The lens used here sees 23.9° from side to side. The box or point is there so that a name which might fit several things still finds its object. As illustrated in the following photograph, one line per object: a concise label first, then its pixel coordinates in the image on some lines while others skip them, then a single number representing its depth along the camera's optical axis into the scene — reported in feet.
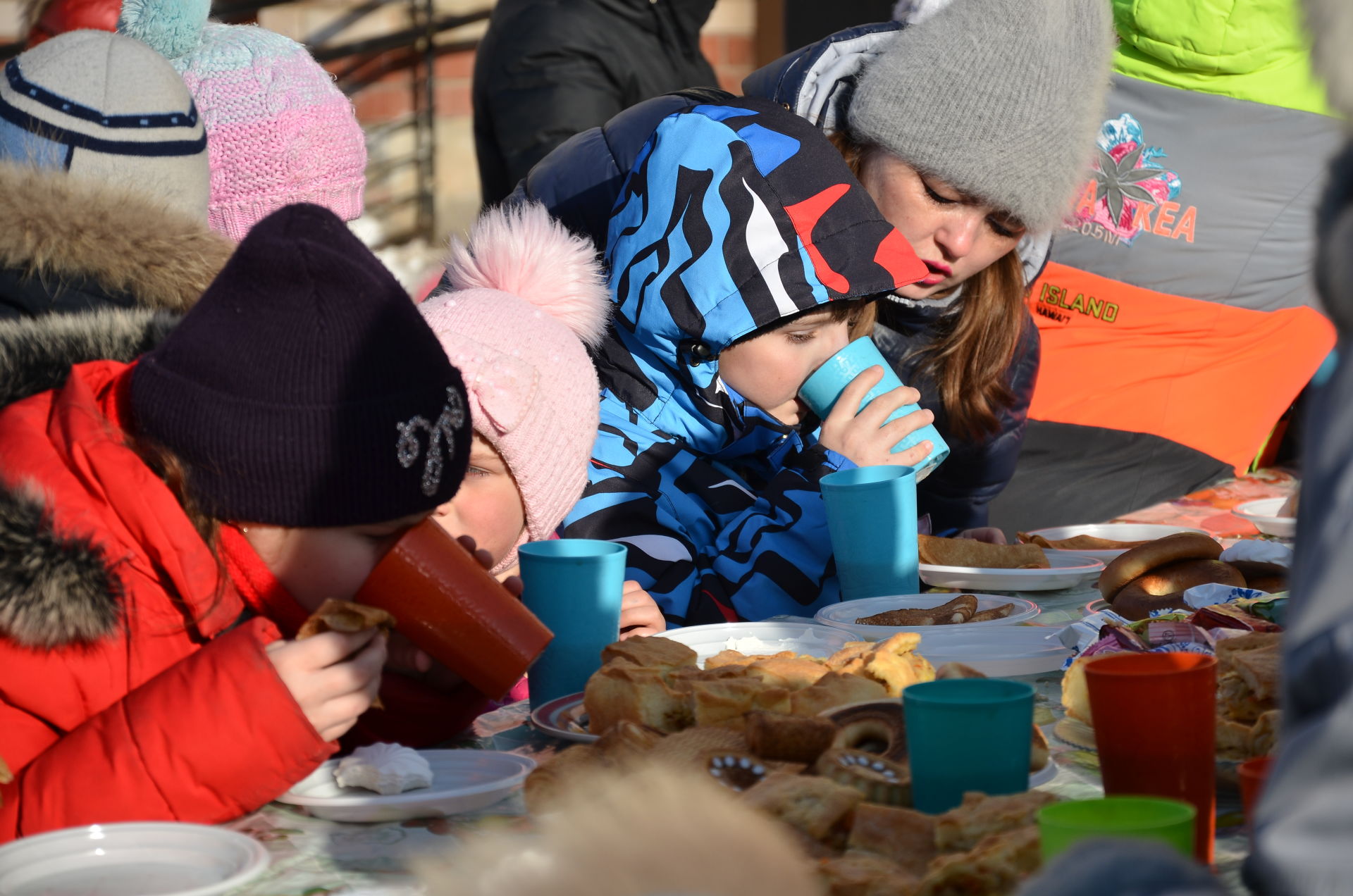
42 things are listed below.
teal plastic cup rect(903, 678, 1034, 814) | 6.49
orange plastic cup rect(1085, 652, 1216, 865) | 6.42
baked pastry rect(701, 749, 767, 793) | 6.69
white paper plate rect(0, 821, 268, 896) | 6.43
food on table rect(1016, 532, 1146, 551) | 9.64
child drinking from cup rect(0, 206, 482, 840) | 6.85
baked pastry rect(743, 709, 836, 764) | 6.79
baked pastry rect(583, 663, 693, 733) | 7.12
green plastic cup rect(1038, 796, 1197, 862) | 5.91
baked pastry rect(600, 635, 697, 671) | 7.35
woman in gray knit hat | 10.99
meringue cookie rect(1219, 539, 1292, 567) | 8.61
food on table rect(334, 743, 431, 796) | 6.88
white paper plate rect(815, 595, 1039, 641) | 8.04
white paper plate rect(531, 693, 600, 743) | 7.25
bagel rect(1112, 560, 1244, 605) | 8.52
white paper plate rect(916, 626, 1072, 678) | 7.69
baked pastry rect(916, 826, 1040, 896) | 6.14
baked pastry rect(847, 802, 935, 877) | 6.39
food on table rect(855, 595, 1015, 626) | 8.19
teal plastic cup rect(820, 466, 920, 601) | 8.51
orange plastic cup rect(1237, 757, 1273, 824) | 6.37
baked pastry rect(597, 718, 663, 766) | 6.75
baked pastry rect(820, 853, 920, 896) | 6.17
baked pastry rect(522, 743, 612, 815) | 6.69
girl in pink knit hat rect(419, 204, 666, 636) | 8.65
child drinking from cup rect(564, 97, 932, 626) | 9.15
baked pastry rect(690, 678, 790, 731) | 7.06
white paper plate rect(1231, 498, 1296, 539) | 9.81
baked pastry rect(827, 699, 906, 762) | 6.87
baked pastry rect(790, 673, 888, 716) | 7.09
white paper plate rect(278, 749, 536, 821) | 6.80
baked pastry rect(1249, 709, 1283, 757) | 6.77
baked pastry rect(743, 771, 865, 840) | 6.46
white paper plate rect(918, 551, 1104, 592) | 9.00
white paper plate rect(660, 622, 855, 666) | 7.92
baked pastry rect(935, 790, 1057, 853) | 6.31
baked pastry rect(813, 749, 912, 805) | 6.62
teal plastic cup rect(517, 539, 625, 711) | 7.62
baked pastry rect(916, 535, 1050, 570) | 9.24
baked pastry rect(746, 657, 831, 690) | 7.28
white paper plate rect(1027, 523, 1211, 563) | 9.89
